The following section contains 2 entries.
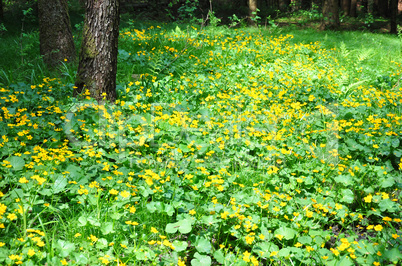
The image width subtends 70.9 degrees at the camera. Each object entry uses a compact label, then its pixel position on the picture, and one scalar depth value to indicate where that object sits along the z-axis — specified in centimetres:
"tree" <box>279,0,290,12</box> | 2227
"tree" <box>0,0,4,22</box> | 1101
